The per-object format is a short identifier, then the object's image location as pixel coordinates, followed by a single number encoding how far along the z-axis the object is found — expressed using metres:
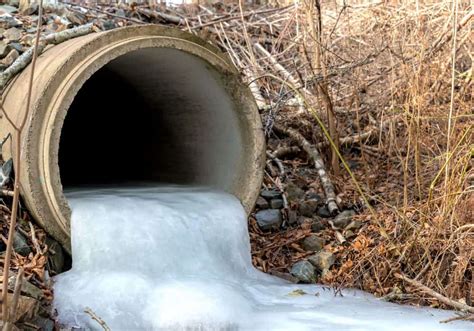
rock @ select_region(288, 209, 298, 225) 4.45
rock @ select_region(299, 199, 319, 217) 4.52
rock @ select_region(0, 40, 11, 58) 4.68
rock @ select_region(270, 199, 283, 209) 4.54
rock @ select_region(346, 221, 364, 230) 4.21
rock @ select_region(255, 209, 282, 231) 4.37
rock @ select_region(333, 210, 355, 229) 4.30
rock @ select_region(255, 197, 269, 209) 4.54
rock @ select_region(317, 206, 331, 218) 4.50
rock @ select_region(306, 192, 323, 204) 4.64
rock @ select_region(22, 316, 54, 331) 2.85
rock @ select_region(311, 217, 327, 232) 4.35
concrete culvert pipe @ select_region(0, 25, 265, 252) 3.54
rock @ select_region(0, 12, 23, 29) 5.25
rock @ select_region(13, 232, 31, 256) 3.38
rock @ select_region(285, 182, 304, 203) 4.64
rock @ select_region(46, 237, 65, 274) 3.49
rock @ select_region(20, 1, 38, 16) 5.86
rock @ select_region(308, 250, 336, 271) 3.91
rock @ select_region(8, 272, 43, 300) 2.86
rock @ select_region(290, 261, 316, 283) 3.85
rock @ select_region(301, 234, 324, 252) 4.14
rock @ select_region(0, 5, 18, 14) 5.86
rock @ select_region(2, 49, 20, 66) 4.61
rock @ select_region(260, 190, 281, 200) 4.60
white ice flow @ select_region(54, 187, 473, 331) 3.06
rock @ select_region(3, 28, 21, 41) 4.99
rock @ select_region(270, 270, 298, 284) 3.84
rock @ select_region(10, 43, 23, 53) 4.76
